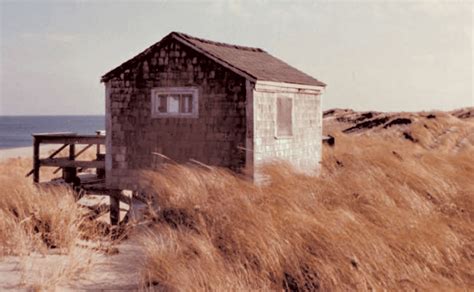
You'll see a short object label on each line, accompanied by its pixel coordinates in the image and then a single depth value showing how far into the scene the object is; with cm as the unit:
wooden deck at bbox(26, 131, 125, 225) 1548
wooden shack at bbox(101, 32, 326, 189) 1394
